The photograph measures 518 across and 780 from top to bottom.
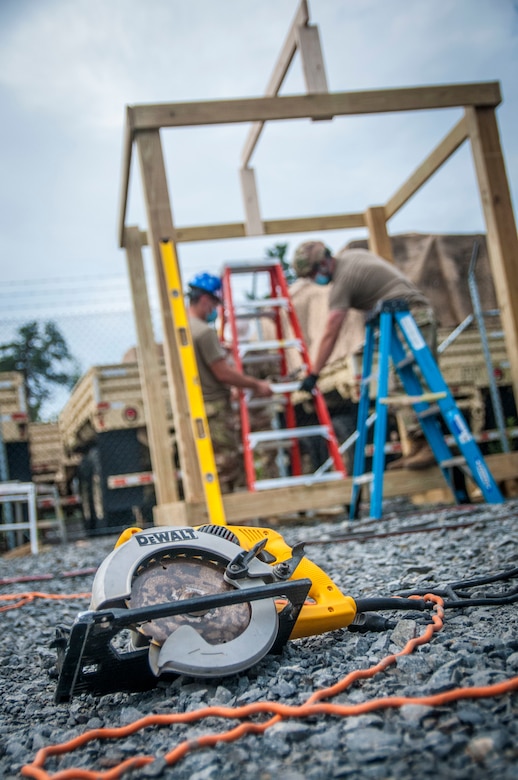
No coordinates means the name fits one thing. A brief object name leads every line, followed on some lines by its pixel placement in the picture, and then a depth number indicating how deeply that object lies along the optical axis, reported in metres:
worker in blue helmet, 5.79
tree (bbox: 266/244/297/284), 27.62
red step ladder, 5.63
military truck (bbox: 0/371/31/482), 9.35
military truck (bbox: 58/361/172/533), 8.62
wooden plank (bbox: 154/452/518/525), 5.08
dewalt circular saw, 1.56
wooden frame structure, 5.02
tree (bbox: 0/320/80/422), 26.12
